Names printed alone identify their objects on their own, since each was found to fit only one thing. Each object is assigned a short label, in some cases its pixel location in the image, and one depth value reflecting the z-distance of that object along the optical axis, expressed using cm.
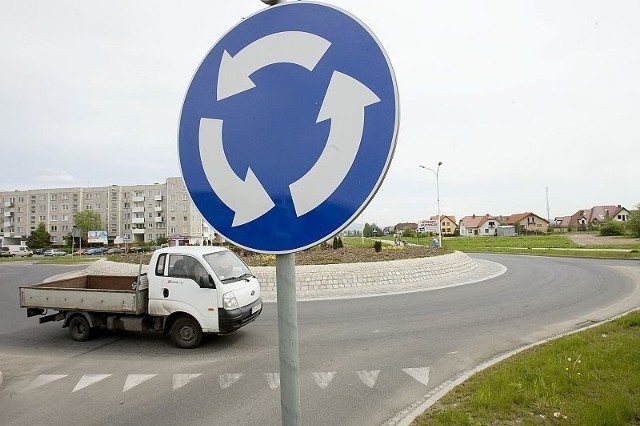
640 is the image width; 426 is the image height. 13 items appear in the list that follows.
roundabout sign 122
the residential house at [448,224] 13288
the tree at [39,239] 8775
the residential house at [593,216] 10832
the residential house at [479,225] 12004
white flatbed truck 799
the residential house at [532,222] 11746
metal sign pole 135
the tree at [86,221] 8412
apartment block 9594
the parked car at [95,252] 6669
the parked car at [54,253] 6956
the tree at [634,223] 5241
